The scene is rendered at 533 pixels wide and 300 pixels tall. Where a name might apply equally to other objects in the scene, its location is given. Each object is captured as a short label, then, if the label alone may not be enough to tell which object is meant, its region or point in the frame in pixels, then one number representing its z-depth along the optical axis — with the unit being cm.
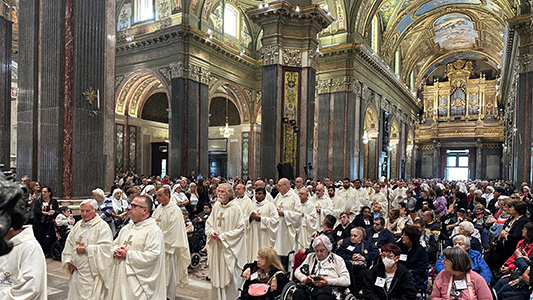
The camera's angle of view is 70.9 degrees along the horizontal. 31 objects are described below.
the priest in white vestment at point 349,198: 1111
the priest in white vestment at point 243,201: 662
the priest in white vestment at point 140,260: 383
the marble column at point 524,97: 1606
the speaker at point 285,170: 1299
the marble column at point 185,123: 1822
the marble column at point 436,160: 4231
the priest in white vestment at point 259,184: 684
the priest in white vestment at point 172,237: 527
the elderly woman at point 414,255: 526
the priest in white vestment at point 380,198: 1218
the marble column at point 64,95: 740
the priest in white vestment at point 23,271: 254
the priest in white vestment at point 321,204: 891
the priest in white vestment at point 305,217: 783
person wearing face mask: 456
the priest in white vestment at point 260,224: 646
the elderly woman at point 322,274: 448
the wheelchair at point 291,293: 430
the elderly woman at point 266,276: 435
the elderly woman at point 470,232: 561
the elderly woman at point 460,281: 368
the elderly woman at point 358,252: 538
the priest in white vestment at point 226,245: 534
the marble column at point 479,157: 4003
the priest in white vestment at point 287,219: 735
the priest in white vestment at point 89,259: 420
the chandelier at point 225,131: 2049
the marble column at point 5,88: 1048
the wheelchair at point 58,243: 706
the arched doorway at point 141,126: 2247
